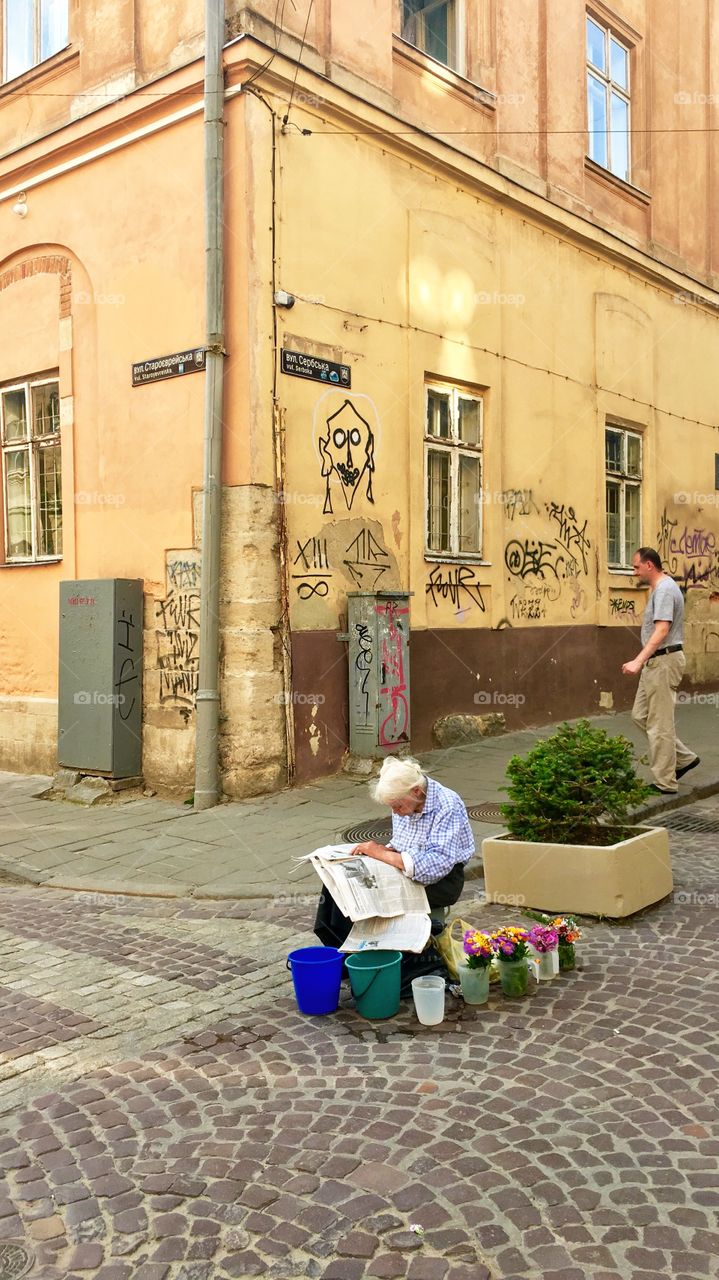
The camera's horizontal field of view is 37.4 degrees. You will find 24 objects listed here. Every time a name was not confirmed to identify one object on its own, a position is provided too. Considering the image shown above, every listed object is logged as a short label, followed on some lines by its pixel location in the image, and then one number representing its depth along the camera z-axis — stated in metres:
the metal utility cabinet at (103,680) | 9.19
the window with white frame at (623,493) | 13.70
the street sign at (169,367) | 8.94
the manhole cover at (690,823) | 7.64
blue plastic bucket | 4.28
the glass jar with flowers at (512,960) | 4.43
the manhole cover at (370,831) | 7.32
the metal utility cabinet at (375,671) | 9.19
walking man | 8.57
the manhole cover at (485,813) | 7.86
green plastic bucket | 4.26
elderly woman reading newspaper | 4.55
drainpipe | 8.56
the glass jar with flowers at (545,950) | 4.55
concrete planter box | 5.43
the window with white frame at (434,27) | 10.73
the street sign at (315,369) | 8.95
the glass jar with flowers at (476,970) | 4.37
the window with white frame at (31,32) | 10.73
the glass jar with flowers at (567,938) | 4.68
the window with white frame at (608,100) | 13.38
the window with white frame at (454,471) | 10.84
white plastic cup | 4.19
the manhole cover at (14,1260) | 2.66
